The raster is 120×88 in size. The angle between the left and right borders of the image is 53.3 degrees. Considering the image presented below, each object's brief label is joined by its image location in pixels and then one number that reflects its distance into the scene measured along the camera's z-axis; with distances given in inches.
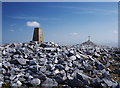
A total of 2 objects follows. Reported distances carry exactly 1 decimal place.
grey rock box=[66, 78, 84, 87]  167.0
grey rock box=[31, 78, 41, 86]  169.6
